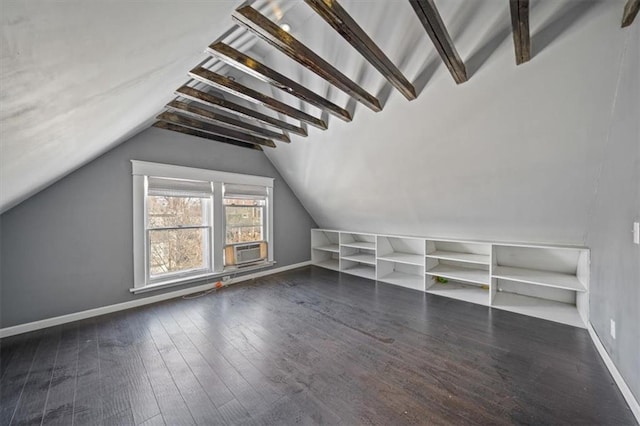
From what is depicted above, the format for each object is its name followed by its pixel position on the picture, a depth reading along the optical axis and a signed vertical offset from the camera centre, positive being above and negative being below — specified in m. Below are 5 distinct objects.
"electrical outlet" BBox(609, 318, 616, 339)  1.95 -0.96
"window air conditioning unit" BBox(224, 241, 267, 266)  4.29 -0.74
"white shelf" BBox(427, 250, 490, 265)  3.61 -0.72
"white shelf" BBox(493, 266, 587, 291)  2.90 -0.87
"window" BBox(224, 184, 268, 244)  4.32 -0.02
